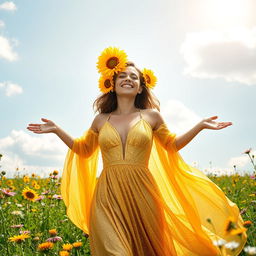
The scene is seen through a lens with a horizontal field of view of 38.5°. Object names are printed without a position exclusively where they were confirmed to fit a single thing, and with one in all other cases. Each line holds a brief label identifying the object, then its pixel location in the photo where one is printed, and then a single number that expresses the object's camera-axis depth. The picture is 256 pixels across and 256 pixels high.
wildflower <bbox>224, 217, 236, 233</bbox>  1.55
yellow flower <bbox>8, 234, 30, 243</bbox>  3.23
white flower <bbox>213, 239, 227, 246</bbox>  1.44
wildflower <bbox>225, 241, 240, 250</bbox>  1.37
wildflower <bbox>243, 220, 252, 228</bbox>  3.38
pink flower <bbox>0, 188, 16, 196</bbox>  3.79
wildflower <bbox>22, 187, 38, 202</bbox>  4.09
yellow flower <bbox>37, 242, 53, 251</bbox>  2.87
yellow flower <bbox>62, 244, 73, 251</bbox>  3.23
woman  3.21
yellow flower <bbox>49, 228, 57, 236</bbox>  3.41
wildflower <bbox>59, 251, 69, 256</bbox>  3.03
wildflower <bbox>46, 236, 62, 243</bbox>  3.32
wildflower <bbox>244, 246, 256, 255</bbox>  1.29
